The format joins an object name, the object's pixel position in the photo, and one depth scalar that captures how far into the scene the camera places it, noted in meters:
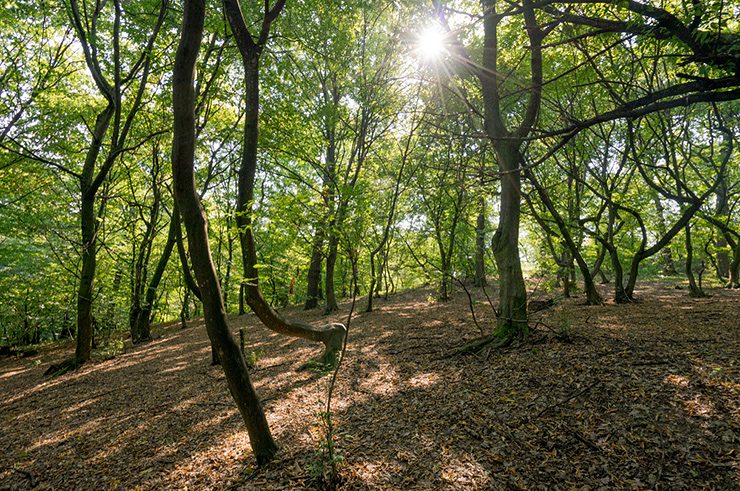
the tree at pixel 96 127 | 8.27
